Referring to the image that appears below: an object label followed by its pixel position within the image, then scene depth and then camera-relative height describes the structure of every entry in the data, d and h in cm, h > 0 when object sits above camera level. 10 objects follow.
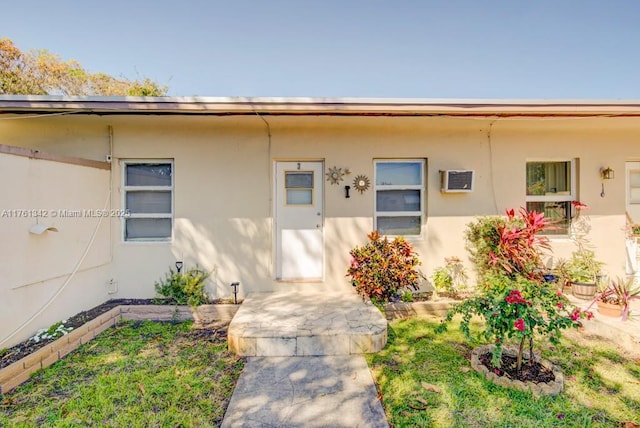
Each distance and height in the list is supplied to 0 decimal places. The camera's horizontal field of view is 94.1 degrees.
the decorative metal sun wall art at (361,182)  492 +55
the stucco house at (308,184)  465 +53
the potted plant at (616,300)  389 -113
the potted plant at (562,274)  489 -96
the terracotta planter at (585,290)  455 -114
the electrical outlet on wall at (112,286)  470 -113
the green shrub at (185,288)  452 -114
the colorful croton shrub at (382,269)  416 -76
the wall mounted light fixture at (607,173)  501 +72
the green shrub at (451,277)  478 -101
